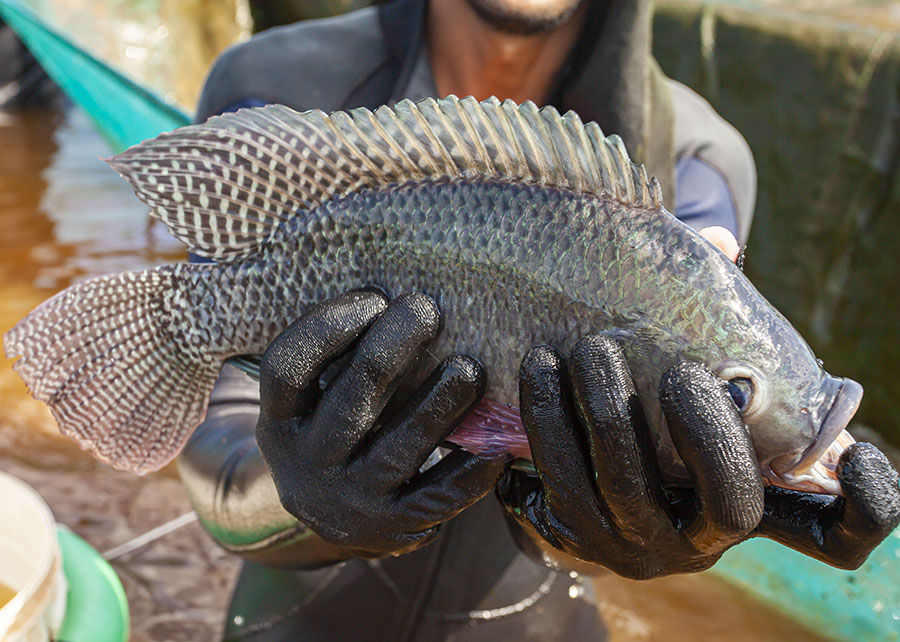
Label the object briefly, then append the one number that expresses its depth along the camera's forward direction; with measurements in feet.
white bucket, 2.68
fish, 2.16
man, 2.14
